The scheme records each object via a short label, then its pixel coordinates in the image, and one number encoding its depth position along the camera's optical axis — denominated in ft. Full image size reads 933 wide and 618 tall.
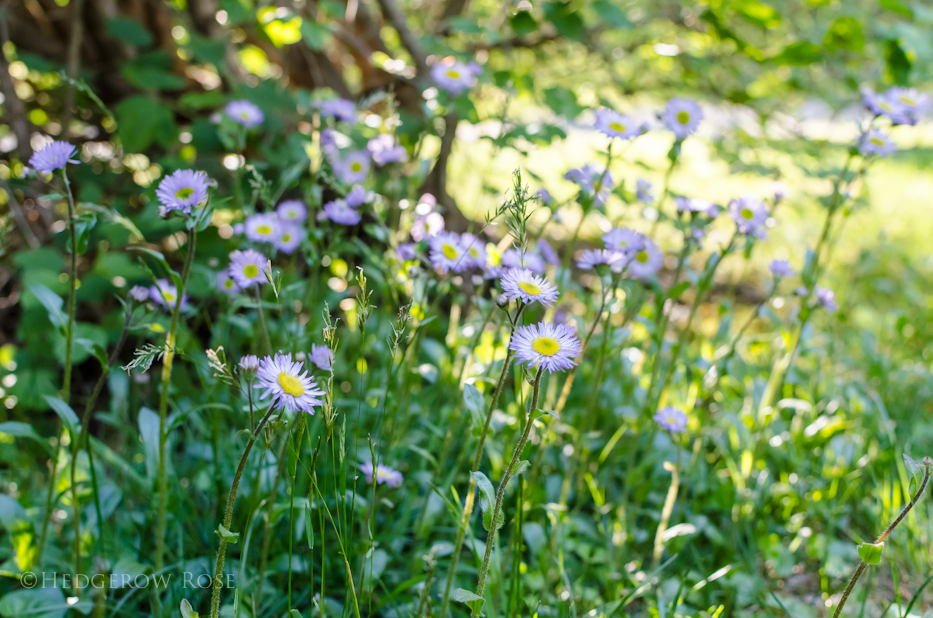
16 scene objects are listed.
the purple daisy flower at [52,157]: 2.45
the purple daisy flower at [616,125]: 2.87
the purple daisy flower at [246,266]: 2.64
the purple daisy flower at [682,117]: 2.99
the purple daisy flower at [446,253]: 2.66
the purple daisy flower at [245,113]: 3.17
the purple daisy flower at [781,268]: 3.04
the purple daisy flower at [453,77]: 3.11
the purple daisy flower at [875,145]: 2.98
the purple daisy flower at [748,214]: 2.89
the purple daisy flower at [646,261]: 3.02
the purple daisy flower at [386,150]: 3.04
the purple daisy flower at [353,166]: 3.11
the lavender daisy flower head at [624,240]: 2.72
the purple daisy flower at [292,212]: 3.00
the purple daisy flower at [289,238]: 2.86
